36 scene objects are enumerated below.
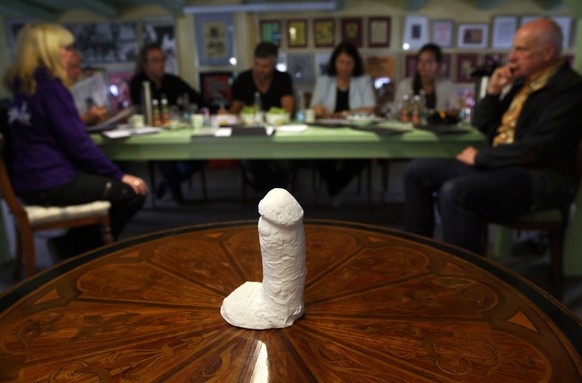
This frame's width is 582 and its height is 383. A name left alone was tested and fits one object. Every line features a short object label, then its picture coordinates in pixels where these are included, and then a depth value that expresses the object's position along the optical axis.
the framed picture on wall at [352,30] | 5.37
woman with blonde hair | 2.12
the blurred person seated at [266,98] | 3.77
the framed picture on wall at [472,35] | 5.35
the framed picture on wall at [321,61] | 5.48
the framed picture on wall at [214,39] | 5.42
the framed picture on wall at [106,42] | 5.57
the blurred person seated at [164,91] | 3.64
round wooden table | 0.78
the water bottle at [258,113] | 3.06
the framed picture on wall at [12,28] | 5.71
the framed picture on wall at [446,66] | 5.43
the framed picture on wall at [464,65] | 5.42
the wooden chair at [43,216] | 2.03
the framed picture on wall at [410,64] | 5.41
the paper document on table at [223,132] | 2.64
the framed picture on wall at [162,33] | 5.50
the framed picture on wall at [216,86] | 5.57
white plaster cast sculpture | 0.88
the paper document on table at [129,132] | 2.64
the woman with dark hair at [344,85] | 3.70
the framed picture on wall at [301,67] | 5.50
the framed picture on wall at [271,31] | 5.44
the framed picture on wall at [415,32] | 5.33
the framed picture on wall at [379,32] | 5.35
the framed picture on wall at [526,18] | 5.26
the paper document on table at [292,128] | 2.70
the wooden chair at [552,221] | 2.04
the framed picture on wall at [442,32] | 5.32
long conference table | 2.56
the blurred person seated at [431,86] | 3.51
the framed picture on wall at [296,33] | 5.42
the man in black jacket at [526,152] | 1.98
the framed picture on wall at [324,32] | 5.40
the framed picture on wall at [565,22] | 5.30
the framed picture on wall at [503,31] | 5.29
